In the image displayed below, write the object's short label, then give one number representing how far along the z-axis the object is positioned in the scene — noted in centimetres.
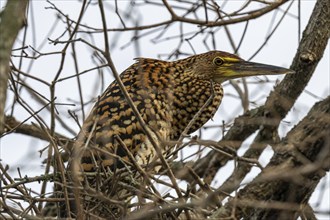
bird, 887
